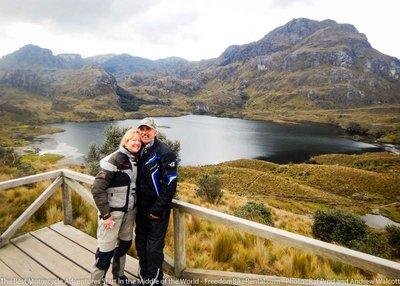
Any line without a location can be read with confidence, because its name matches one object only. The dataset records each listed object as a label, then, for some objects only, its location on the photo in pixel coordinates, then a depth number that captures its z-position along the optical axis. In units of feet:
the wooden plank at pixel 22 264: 16.06
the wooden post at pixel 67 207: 22.24
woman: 14.02
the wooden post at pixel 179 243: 15.25
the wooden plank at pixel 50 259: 16.05
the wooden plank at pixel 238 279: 11.78
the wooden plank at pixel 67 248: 17.13
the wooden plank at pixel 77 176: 18.71
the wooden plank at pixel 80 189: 19.17
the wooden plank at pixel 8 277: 15.48
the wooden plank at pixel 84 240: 17.02
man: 14.05
